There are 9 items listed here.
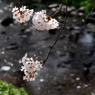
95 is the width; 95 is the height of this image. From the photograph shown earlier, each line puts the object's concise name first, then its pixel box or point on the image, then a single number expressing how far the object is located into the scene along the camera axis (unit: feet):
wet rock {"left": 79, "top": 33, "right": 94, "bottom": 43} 22.58
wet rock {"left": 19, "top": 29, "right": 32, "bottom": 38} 23.91
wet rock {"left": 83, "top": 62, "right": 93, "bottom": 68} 18.20
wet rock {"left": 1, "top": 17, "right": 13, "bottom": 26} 26.80
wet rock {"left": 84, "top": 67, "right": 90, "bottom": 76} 17.25
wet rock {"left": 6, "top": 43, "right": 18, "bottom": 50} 20.98
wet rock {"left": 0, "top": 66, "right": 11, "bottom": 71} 17.28
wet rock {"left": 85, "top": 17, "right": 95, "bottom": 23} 27.78
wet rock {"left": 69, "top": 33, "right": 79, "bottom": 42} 22.92
